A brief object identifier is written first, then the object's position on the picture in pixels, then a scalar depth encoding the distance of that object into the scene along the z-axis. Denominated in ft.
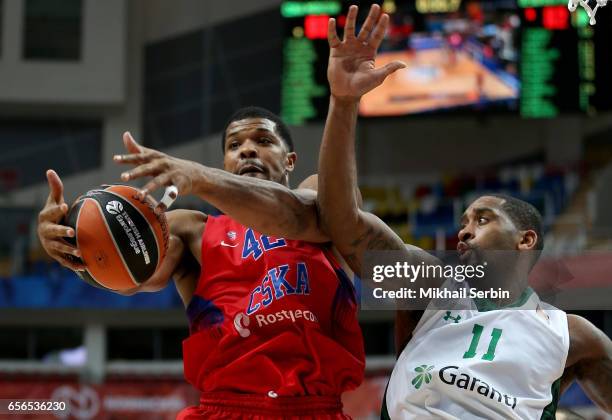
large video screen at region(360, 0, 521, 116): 35.40
